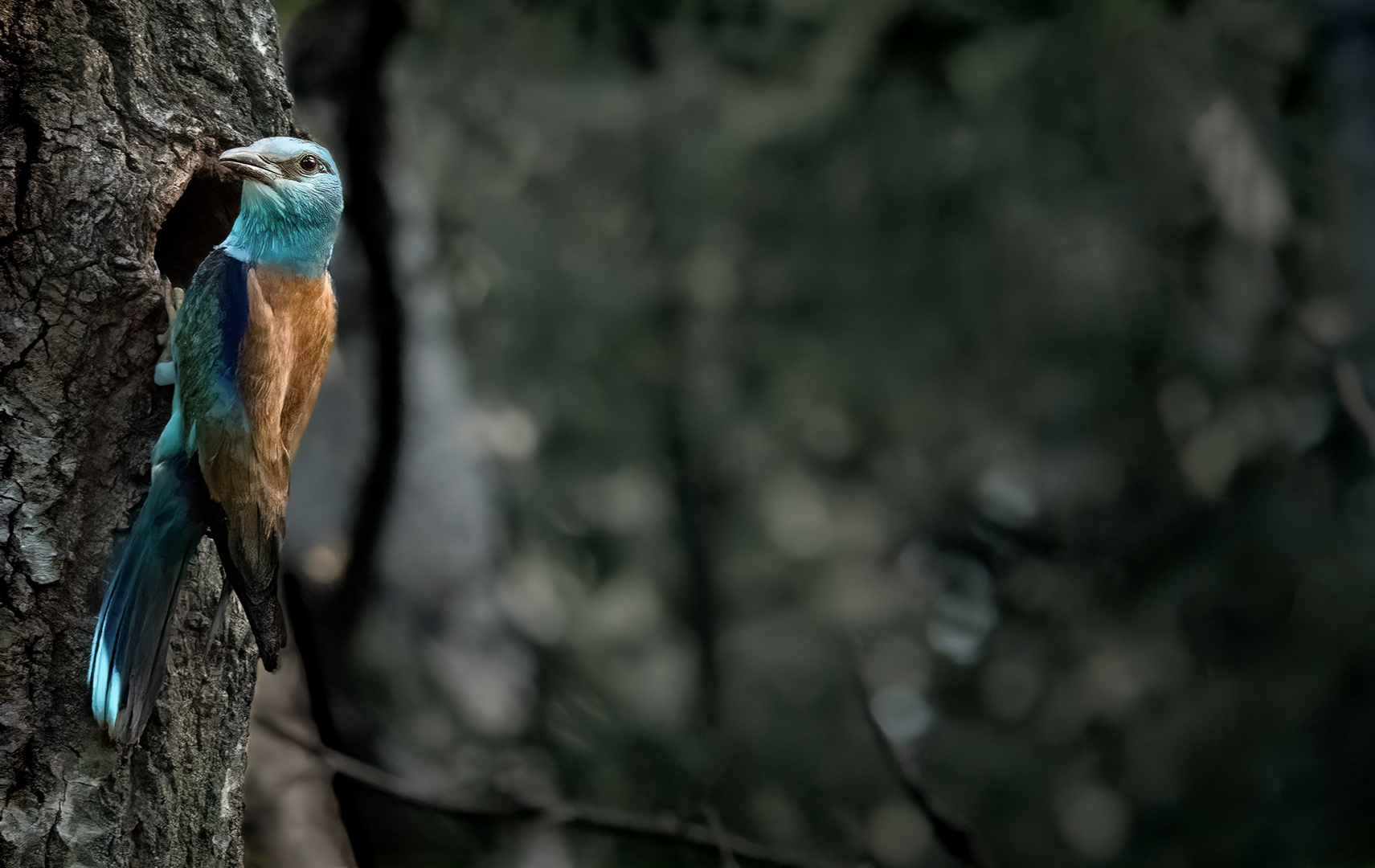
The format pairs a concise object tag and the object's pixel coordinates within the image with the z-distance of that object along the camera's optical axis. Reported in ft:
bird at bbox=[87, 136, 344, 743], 28.42
